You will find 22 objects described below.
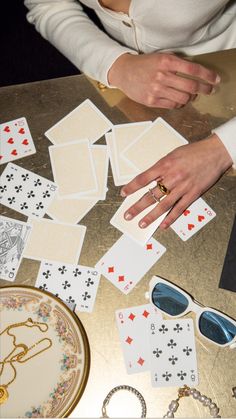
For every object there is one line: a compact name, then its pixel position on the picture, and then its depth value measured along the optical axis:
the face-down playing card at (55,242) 1.13
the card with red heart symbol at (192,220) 1.12
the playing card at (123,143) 1.18
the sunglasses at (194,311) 1.04
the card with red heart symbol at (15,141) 1.22
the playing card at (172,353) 1.03
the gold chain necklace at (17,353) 1.02
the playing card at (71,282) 1.09
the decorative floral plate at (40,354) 1.01
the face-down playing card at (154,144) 1.19
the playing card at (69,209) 1.15
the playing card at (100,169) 1.17
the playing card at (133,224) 1.13
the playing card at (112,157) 1.18
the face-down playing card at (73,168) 1.17
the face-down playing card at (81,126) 1.22
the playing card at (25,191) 1.17
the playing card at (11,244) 1.12
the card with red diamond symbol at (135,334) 1.04
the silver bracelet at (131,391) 1.01
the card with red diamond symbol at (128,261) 1.10
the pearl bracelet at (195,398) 0.99
